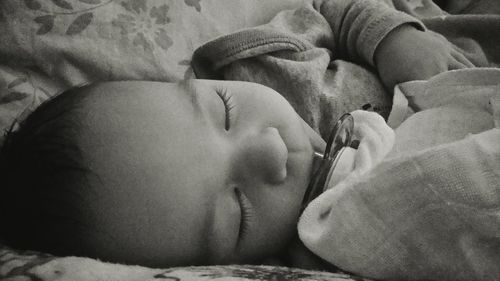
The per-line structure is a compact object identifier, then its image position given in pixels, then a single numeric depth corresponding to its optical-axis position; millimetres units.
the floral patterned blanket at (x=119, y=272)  252
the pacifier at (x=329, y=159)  314
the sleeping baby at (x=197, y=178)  263
